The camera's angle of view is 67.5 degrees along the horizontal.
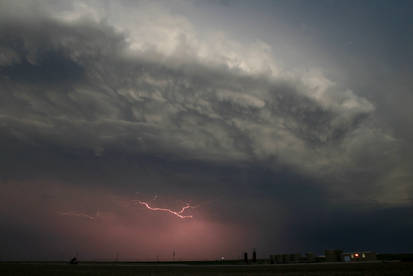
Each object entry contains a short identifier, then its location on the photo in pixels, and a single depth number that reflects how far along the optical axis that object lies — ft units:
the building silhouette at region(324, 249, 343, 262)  274.16
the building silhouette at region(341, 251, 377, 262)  265.34
